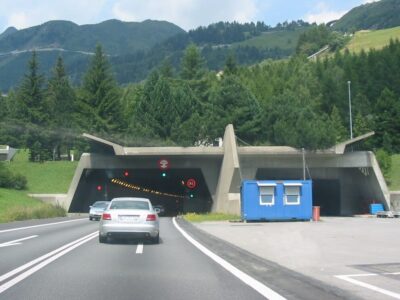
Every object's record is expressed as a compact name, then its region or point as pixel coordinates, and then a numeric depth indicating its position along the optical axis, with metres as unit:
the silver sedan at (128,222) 20.25
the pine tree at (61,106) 94.12
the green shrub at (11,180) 63.22
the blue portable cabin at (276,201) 38.56
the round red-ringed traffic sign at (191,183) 72.19
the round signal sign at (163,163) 59.88
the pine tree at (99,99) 90.50
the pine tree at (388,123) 85.00
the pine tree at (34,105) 92.62
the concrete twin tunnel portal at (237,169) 54.53
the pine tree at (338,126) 86.21
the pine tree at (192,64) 108.75
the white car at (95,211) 44.70
